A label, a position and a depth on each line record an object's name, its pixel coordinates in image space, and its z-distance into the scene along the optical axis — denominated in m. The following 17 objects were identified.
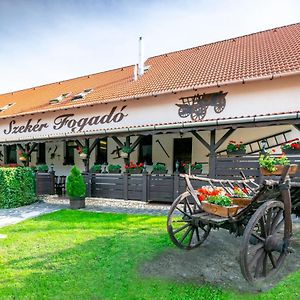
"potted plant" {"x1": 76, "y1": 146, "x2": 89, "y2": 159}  11.71
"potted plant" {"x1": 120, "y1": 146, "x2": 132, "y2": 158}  10.57
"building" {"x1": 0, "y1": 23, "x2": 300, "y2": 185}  9.05
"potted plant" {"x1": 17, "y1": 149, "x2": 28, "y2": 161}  14.09
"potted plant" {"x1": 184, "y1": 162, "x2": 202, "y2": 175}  9.45
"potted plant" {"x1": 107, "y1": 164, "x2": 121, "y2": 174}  10.87
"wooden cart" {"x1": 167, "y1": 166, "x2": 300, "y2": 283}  3.28
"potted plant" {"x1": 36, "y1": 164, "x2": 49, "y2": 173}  12.85
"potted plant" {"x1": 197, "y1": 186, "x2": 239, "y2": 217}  3.70
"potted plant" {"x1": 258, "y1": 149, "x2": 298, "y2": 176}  4.37
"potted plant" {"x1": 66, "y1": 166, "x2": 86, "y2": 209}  9.19
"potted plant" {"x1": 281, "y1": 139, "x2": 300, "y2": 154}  7.43
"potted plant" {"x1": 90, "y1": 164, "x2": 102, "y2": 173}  11.14
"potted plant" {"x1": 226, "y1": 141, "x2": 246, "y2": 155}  8.59
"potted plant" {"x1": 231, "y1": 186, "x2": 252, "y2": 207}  4.01
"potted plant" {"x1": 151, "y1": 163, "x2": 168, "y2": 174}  9.85
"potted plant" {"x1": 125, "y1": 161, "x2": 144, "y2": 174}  10.12
